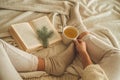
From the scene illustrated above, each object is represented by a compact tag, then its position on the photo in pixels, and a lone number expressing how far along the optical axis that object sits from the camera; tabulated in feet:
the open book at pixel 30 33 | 3.73
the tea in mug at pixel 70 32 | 3.86
